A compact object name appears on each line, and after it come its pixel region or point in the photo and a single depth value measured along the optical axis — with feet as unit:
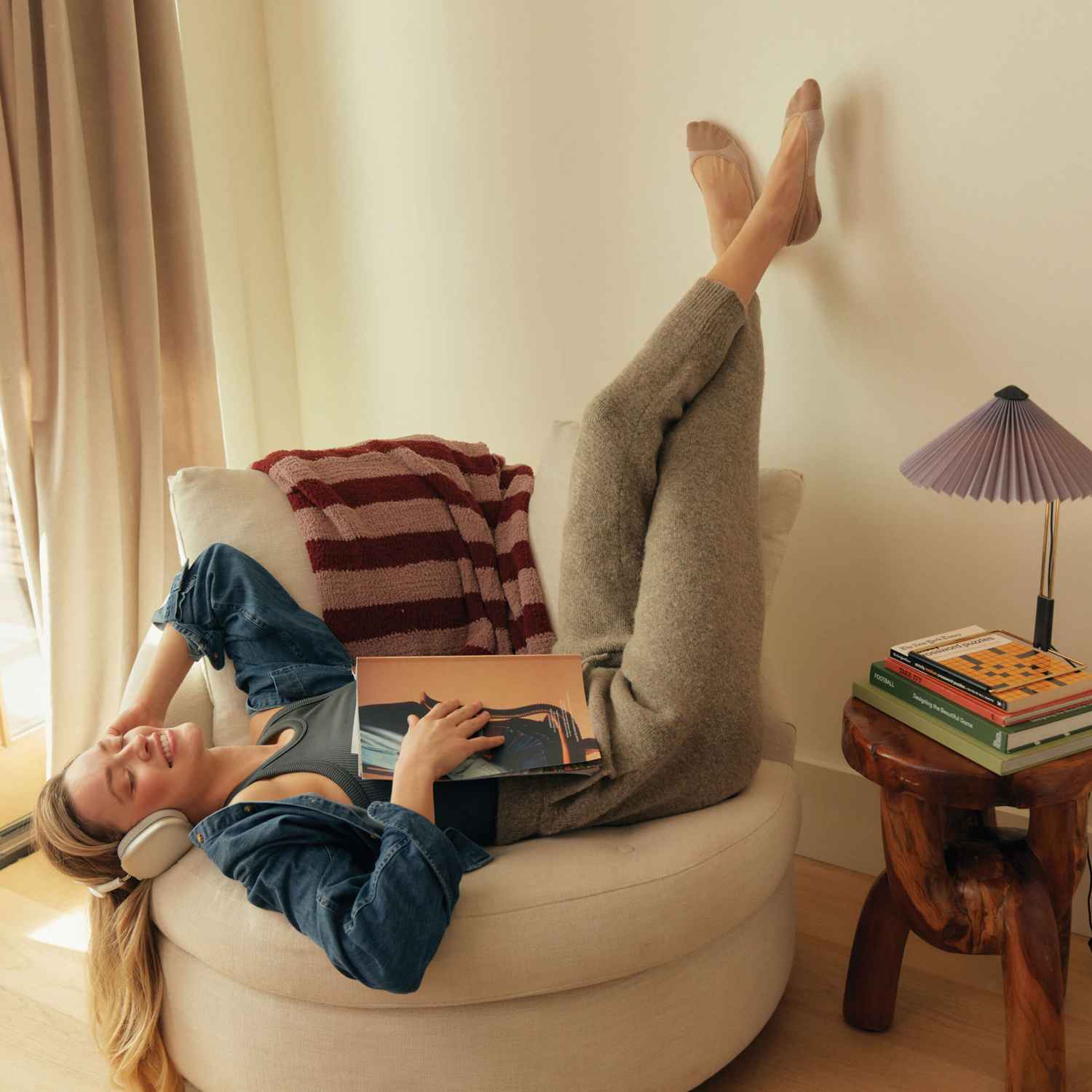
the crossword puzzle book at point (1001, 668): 4.25
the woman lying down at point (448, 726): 3.91
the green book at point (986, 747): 4.19
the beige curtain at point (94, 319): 6.69
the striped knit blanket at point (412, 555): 5.61
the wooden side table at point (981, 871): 4.25
